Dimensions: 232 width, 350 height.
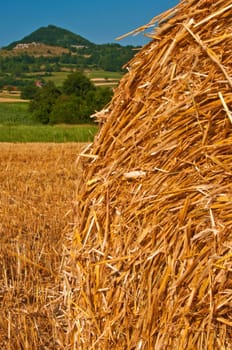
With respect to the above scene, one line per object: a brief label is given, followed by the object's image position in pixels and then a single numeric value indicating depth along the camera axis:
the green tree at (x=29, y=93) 46.59
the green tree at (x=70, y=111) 28.41
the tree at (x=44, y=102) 33.06
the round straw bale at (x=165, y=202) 2.32
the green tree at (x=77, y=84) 33.79
